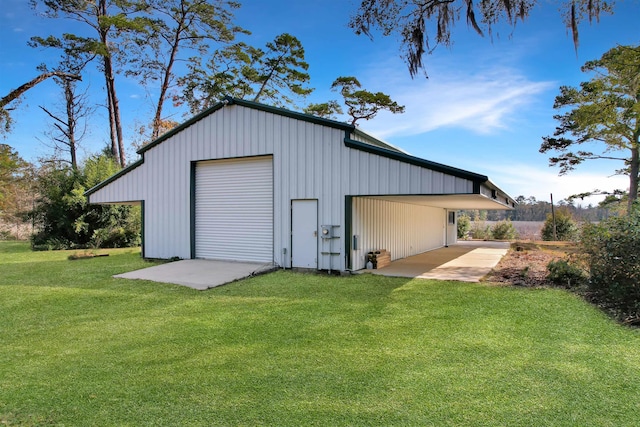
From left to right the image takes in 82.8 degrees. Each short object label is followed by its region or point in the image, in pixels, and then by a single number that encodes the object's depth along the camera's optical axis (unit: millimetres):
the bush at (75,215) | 16641
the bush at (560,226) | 21659
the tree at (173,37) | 21812
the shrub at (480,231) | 24258
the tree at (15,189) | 23141
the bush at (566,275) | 7109
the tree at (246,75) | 23484
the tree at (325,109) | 24422
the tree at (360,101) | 23766
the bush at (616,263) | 5289
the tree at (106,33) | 19469
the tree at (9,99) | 17453
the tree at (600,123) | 17156
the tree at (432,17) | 6105
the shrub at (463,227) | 24250
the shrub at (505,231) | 23094
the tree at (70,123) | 23891
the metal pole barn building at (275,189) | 8391
